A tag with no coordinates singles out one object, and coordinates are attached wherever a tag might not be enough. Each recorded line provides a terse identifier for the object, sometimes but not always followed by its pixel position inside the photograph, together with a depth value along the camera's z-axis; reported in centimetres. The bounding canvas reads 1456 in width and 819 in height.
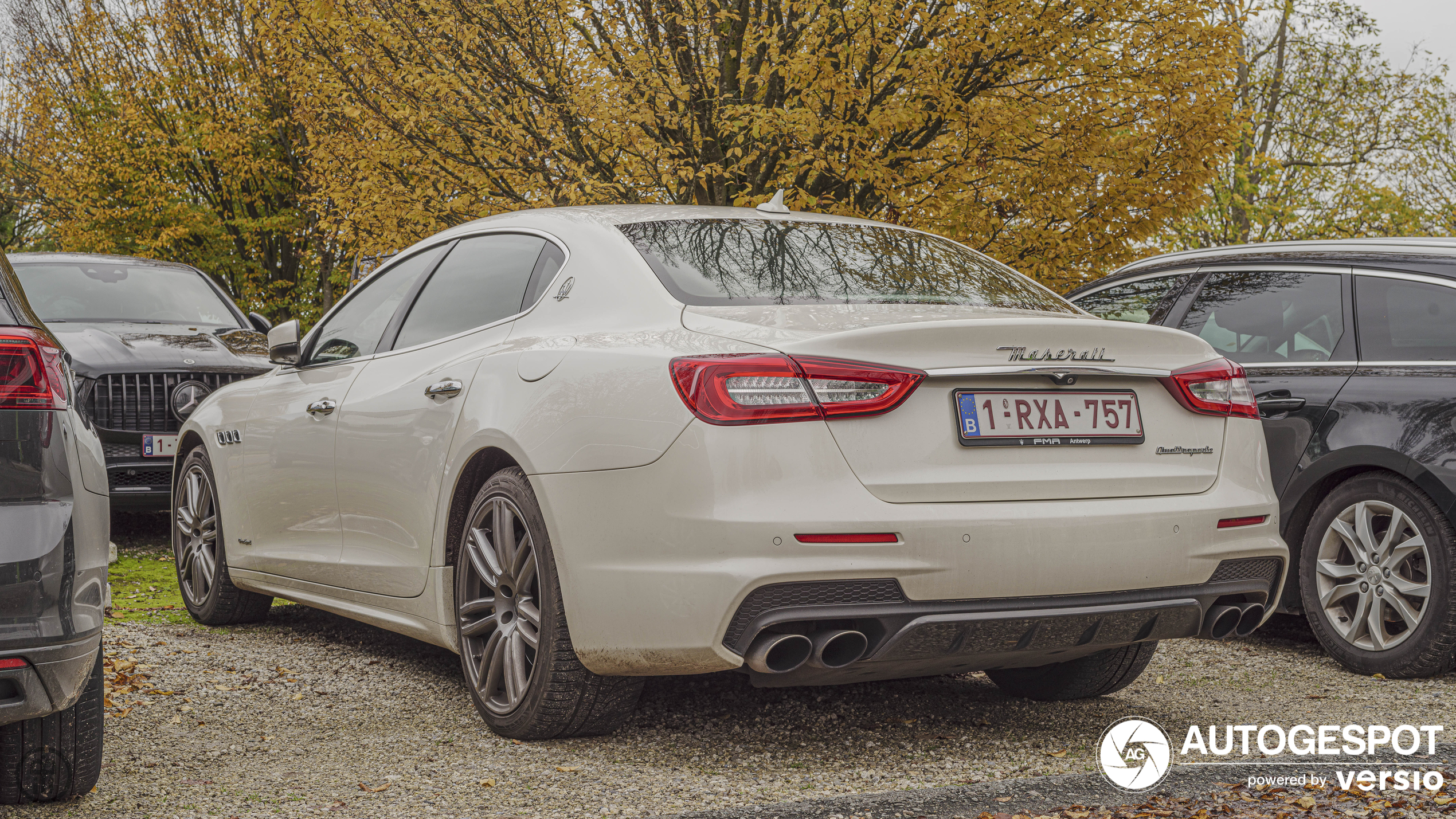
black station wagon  491
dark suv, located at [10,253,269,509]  820
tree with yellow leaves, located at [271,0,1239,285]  894
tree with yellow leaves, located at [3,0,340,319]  2239
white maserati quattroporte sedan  321
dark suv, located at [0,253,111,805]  277
